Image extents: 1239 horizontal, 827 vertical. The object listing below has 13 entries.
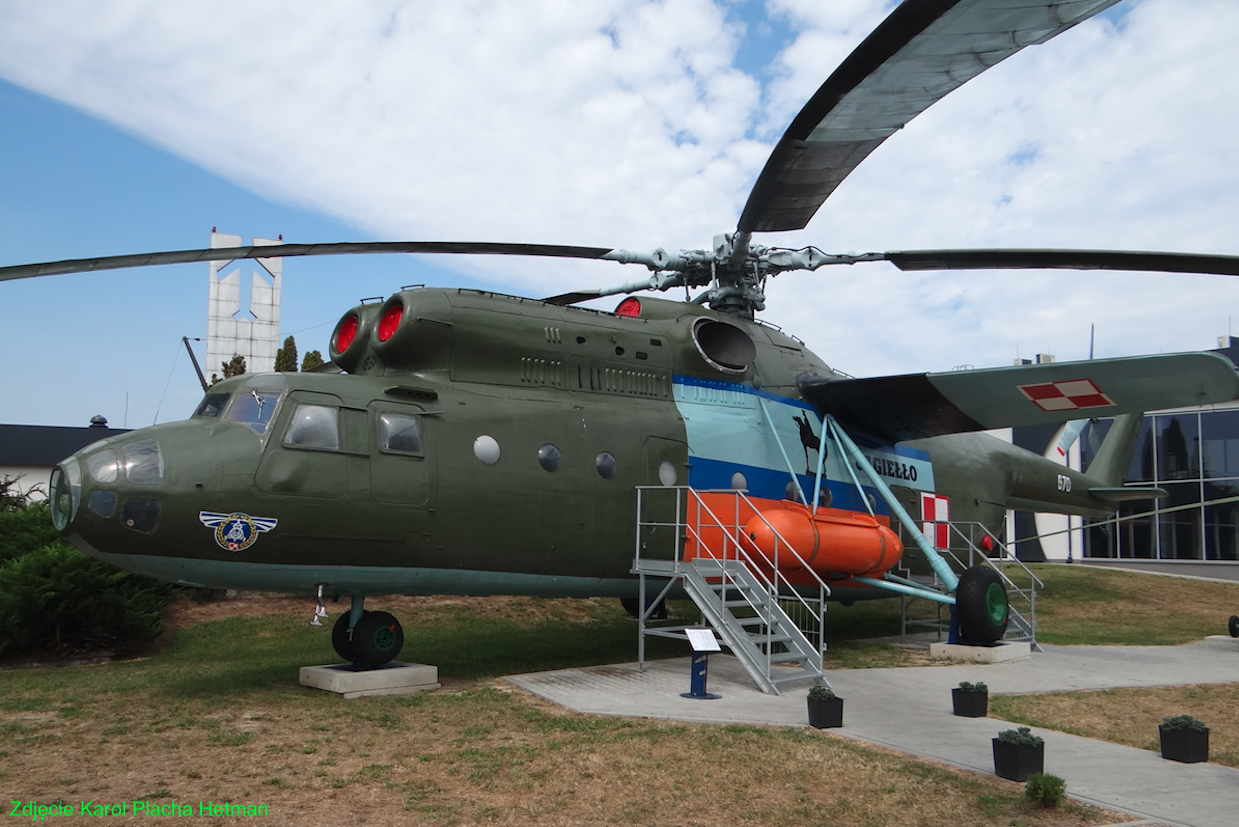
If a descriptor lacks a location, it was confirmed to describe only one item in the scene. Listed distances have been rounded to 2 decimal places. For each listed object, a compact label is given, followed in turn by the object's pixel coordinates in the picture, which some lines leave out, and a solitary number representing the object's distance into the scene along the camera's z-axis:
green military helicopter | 9.05
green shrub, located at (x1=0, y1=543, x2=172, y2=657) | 13.60
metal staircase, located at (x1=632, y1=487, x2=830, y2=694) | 11.15
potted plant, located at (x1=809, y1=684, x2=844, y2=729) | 8.67
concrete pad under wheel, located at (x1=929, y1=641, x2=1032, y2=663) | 13.91
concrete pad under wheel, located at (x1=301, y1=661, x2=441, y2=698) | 10.48
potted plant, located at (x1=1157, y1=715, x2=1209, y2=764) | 7.65
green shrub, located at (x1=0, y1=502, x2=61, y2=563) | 15.80
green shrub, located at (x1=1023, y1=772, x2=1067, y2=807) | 6.16
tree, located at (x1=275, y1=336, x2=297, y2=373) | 35.22
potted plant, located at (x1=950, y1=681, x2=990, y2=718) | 9.30
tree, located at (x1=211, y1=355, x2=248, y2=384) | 35.41
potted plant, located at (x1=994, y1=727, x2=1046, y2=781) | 6.79
